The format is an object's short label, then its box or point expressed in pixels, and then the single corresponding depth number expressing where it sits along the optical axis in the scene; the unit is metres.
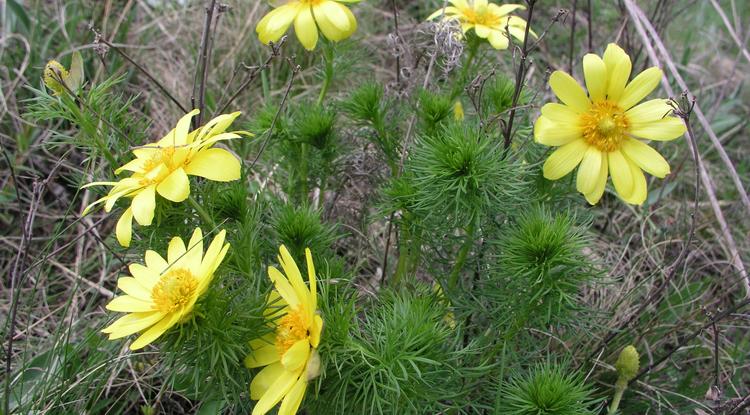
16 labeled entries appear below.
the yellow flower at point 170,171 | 0.39
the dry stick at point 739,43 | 0.59
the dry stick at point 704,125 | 0.53
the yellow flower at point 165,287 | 0.37
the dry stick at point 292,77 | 0.44
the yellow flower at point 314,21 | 0.45
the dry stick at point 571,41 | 0.62
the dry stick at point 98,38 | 0.44
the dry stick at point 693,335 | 0.46
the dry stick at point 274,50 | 0.44
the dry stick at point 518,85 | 0.43
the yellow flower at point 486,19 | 0.48
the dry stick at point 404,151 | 0.46
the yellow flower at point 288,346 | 0.37
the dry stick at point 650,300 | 0.45
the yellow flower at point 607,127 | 0.42
